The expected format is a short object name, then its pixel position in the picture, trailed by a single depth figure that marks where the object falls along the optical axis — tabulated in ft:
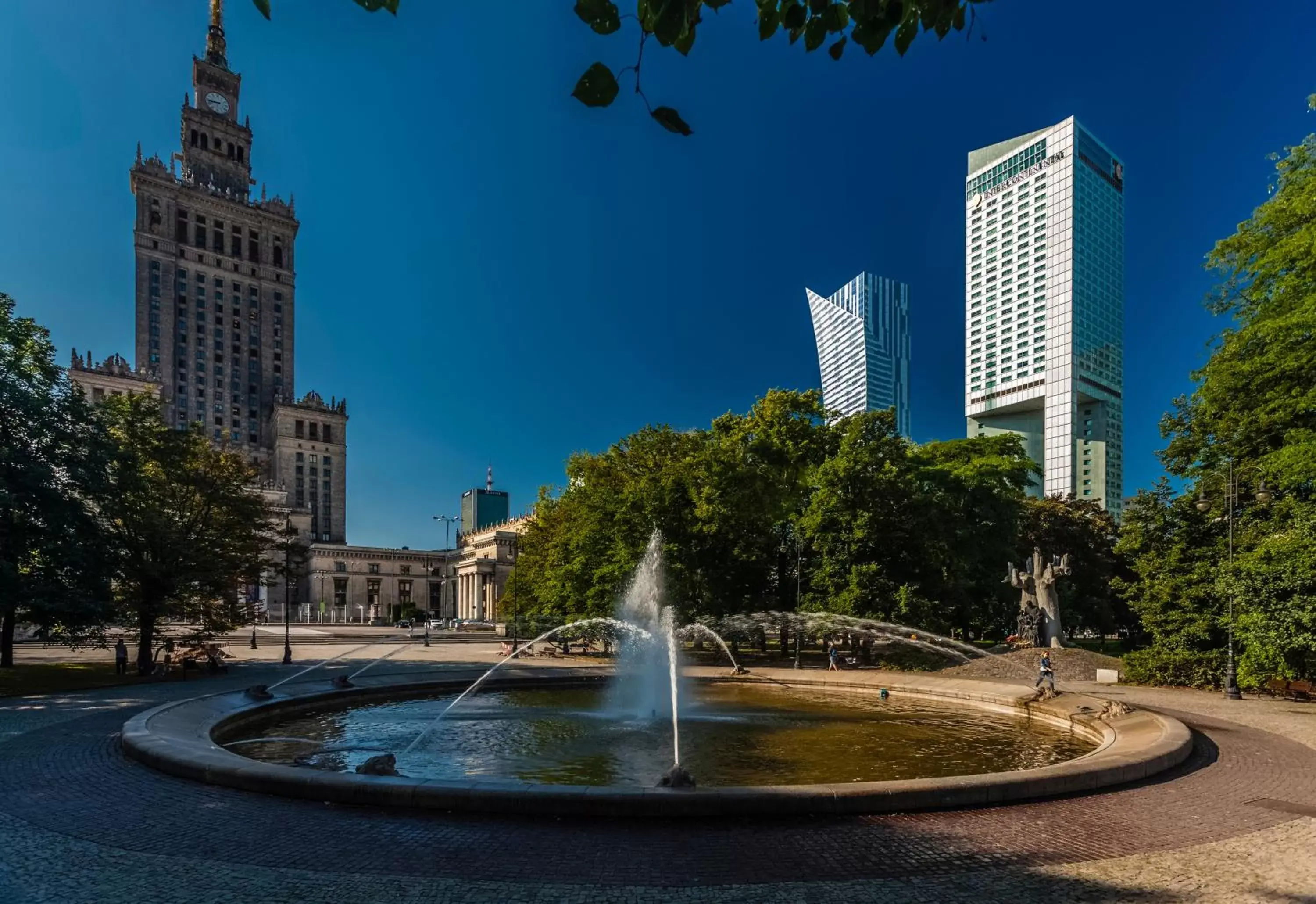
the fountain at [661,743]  32.86
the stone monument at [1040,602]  116.88
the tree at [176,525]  91.09
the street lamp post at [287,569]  107.96
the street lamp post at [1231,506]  74.74
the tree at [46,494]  79.66
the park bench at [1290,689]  74.38
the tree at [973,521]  121.90
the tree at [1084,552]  183.01
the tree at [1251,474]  69.00
